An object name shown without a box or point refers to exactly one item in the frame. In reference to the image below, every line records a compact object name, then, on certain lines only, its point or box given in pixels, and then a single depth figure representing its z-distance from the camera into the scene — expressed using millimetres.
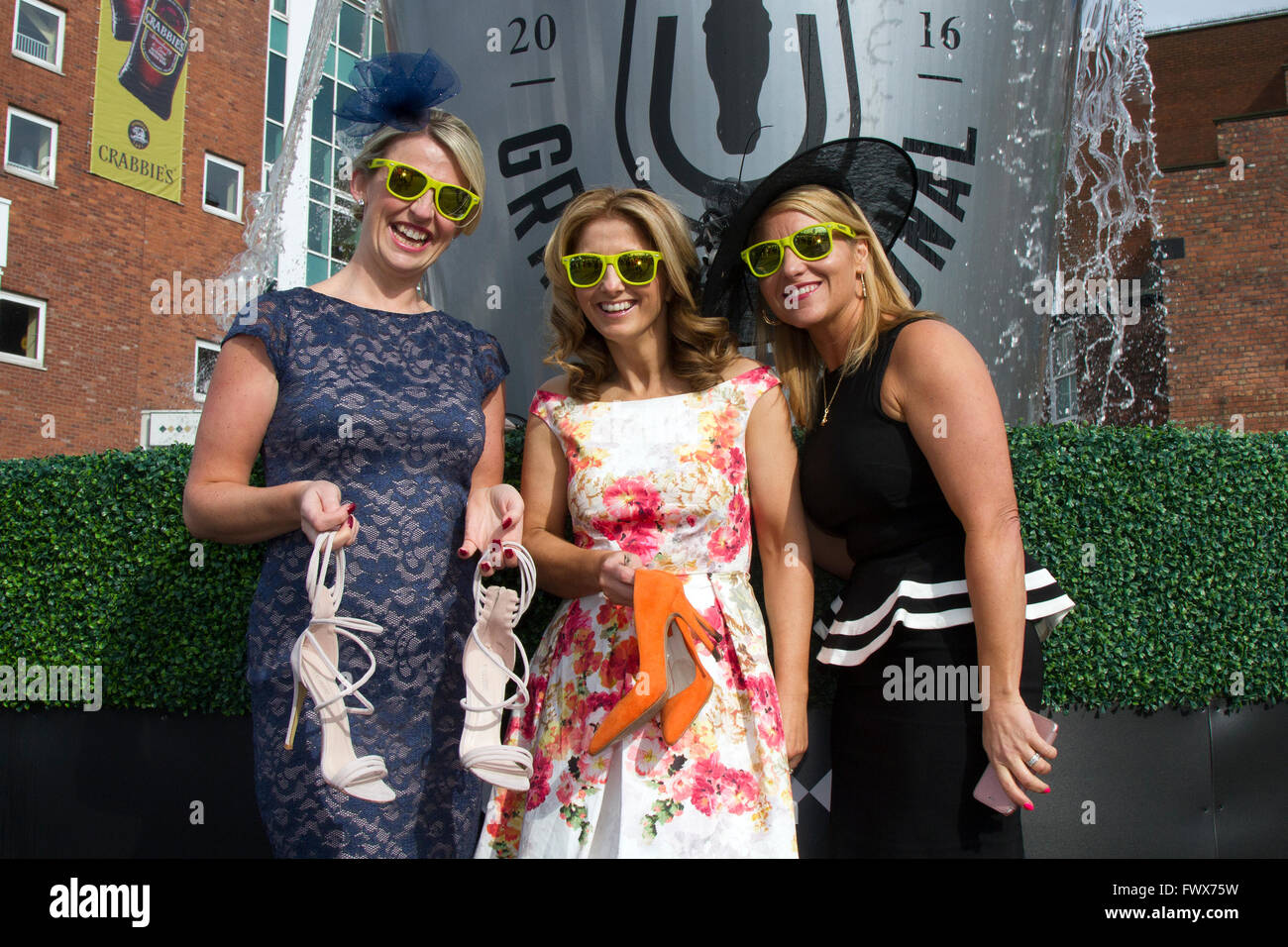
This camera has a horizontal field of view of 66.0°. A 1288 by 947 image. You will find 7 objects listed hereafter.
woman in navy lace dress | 1934
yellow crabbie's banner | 17953
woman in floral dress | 1913
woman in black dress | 1951
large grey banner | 3393
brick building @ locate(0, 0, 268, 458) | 16344
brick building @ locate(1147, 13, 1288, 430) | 15680
